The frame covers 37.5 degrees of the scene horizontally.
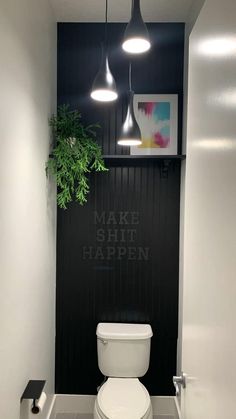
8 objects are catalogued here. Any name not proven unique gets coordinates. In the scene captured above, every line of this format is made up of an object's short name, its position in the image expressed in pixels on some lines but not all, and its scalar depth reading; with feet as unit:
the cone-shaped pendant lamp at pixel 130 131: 7.20
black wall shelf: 7.99
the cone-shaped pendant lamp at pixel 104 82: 5.66
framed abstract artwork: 8.47
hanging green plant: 7.39
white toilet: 7.95
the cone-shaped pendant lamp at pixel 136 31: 4.65
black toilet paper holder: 5.61
